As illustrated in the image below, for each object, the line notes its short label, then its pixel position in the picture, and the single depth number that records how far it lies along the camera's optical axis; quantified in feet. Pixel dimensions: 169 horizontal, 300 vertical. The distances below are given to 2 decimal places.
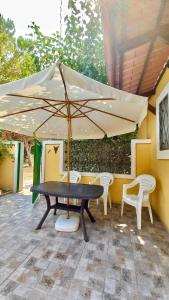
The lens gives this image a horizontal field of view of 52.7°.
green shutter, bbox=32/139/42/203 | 16.22
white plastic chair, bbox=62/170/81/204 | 16.47
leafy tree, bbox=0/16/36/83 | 20.92
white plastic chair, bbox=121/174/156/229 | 11.06
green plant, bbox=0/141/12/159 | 20.57
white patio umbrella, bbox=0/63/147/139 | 5.82
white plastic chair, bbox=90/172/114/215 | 14.13
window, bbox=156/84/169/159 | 10.92
